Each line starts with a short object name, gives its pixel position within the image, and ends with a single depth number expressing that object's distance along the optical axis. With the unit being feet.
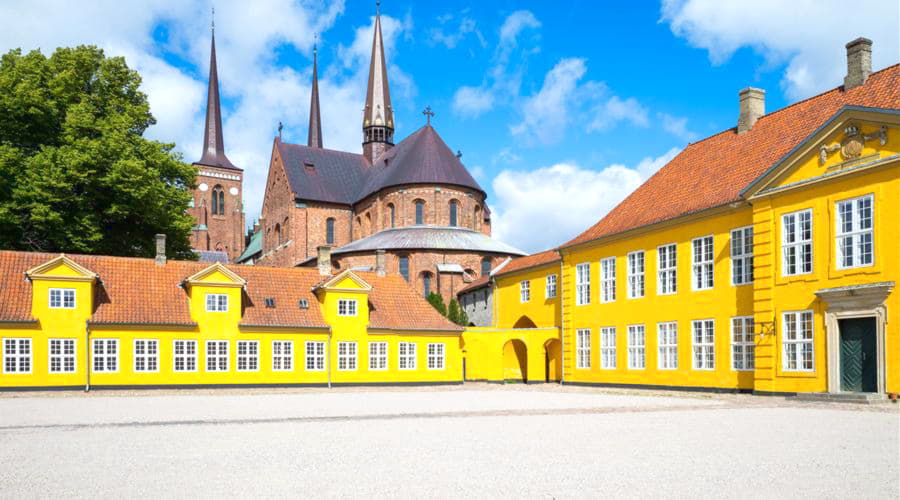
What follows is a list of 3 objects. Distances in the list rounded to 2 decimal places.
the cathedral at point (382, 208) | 196.85
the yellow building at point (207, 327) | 104.27
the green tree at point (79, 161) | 116.78
